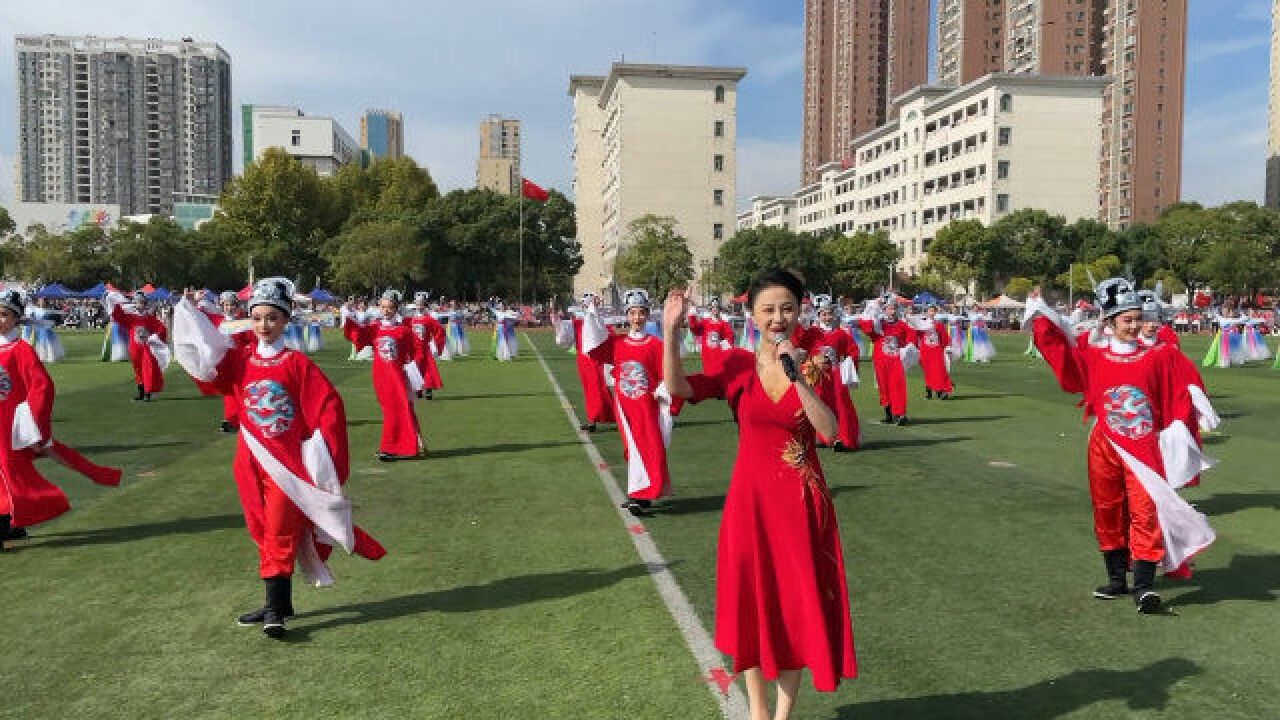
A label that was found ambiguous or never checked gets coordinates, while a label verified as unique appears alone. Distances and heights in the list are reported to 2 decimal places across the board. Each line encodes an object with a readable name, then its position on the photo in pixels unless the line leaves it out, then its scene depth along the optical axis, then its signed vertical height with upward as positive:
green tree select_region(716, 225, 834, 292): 71.62 +5.31
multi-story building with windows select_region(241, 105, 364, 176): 133.75 +26.87
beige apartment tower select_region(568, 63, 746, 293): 85.62 +16.21
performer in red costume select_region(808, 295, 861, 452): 10.90 -0.82
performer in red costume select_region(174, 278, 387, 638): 4.97 -0.69
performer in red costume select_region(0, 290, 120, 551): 6.74 -0.88
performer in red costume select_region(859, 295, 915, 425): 14.03 -0.49
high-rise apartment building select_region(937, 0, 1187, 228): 97.81 +28.36
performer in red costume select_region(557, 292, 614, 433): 13.16 -1.09
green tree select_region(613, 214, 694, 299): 57.81 +4.02
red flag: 56.16 +8.05
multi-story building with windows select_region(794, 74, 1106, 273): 75.75 +14.84
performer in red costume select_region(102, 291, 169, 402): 12.94 -0.36
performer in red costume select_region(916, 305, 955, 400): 17.20 -0.68
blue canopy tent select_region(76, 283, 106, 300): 55.44 +1.49
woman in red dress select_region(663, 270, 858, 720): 3.42 -0.85
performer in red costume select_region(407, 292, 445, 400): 17.16 -0.43
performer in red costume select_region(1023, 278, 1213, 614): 5.38 -0.73
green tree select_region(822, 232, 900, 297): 76.38 +5.07
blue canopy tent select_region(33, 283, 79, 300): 54.04 +1.51
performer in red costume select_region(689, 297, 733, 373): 12.99 -0.14
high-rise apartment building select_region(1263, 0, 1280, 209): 104.94 +22.29
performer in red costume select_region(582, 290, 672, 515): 7.76 -0.67
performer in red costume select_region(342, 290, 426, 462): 10.83 -0.67
